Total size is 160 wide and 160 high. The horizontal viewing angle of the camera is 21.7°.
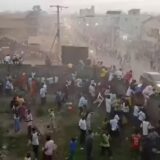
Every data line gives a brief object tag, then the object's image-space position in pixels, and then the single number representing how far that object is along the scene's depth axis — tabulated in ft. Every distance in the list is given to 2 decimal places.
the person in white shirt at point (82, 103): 72.45
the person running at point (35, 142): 56.75
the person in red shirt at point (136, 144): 57.42
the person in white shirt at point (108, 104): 70.74
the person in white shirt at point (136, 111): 64.92
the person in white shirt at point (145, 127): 59.41
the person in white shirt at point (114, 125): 61.52
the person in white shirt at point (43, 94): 80.18
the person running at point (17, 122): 67.05
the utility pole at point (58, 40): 140.73
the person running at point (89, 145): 55.06
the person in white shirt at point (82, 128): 61.26
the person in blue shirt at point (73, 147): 54.65
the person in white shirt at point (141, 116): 62.85
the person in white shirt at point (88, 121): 62.47
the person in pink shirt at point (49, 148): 53.11
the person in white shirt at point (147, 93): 71.07
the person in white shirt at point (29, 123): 64.59
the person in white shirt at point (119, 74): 87.42
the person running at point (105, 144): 56.54
